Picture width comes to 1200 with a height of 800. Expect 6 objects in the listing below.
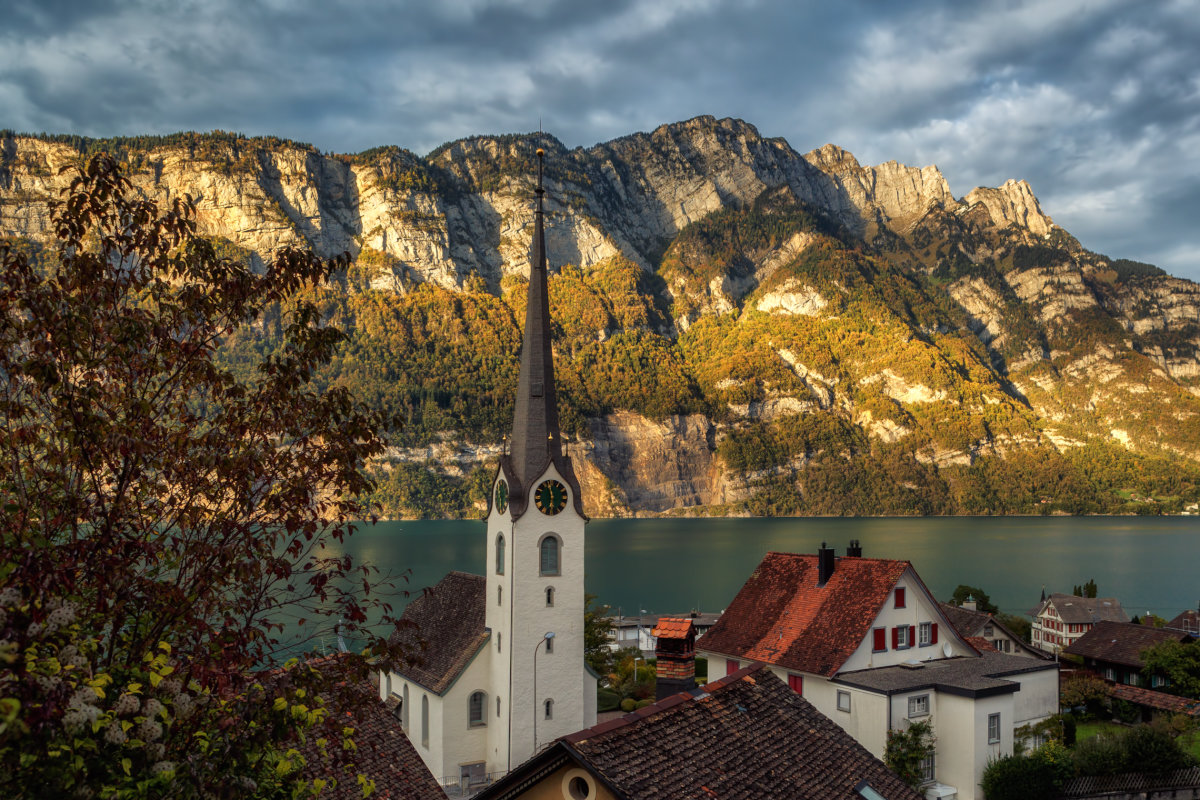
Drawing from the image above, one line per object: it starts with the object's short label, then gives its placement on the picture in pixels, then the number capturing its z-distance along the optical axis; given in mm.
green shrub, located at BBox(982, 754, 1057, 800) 28109
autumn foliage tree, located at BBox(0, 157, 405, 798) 6284
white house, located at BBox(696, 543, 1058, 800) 29359
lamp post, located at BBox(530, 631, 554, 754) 30203
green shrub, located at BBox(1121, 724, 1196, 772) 31469
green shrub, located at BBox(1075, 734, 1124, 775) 31094
